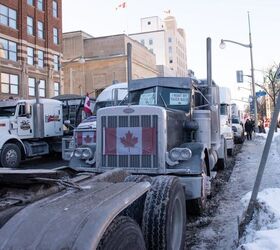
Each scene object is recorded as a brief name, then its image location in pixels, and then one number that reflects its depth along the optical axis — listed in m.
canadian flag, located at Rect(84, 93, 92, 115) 19.91
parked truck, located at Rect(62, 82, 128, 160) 10.35
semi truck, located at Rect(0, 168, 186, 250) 2.57
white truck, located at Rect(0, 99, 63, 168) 17.28
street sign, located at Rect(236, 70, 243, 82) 37.44
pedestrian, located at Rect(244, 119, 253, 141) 31.45
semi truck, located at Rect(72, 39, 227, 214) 7.10
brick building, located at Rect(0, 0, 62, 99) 39.00
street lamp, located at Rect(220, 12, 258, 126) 32.34
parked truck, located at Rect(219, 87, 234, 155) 17.98
